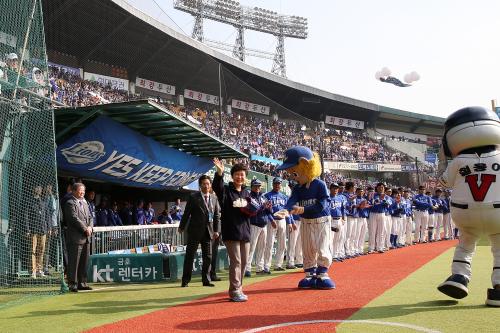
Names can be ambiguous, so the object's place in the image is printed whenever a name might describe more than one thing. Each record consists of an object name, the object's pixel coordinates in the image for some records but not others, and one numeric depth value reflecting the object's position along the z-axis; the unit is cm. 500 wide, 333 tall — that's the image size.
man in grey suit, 741
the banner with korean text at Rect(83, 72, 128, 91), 2592
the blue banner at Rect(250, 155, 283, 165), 2608
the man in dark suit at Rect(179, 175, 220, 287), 764
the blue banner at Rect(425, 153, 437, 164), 4431
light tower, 4291
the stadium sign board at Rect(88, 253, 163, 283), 877
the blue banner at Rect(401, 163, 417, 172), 4339
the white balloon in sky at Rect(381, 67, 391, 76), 3020
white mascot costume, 498
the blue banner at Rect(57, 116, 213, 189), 1052
